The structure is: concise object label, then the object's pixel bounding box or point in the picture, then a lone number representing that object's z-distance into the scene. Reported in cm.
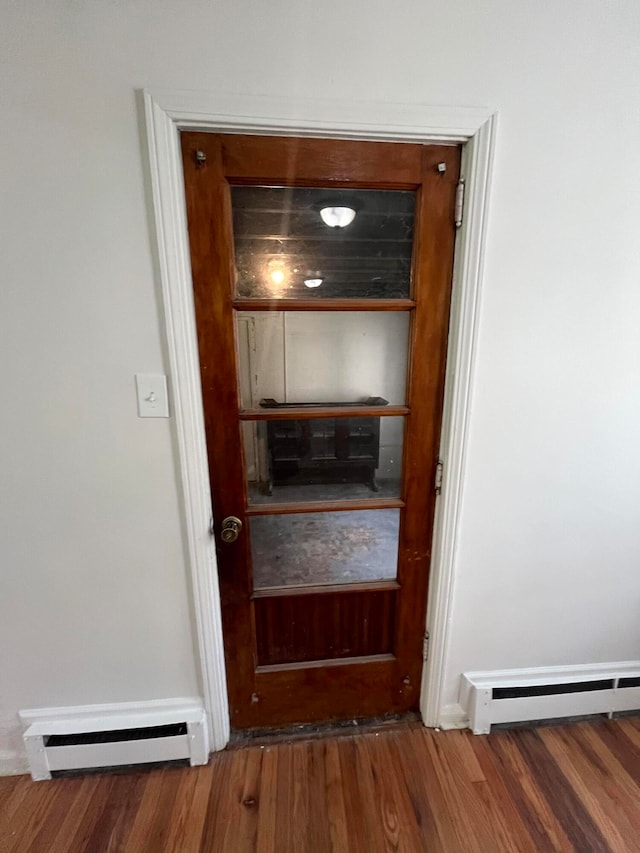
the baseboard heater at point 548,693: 138
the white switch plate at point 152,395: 103
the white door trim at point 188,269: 90
